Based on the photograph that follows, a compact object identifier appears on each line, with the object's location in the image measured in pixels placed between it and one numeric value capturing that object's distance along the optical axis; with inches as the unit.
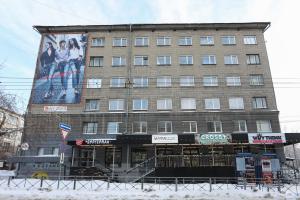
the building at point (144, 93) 1125.7
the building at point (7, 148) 1922.7
